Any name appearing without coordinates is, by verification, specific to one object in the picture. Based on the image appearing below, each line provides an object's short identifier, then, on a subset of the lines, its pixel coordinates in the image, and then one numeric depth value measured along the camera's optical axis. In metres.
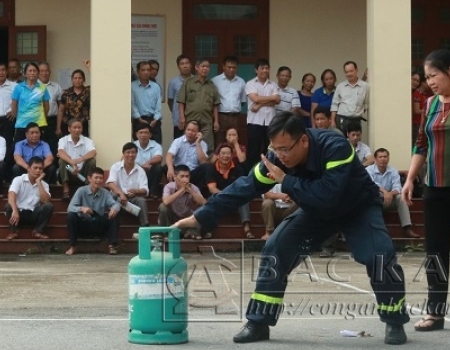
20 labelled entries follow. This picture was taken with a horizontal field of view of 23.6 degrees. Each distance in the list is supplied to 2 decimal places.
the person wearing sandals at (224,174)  16.69
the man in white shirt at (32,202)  16.31
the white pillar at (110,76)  17.27
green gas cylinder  7.55
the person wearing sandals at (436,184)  8.08
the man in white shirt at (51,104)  18.17
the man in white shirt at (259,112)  17.88
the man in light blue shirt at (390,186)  16.75
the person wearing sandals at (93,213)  16.05
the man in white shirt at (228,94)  18.28
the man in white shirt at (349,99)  17.88
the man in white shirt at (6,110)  17.83
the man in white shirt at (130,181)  16.59
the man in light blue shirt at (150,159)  17.28
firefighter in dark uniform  7.41
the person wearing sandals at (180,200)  16.36
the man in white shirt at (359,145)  17.26
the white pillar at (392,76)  17.56
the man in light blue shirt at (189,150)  17.31
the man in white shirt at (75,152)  16.97
